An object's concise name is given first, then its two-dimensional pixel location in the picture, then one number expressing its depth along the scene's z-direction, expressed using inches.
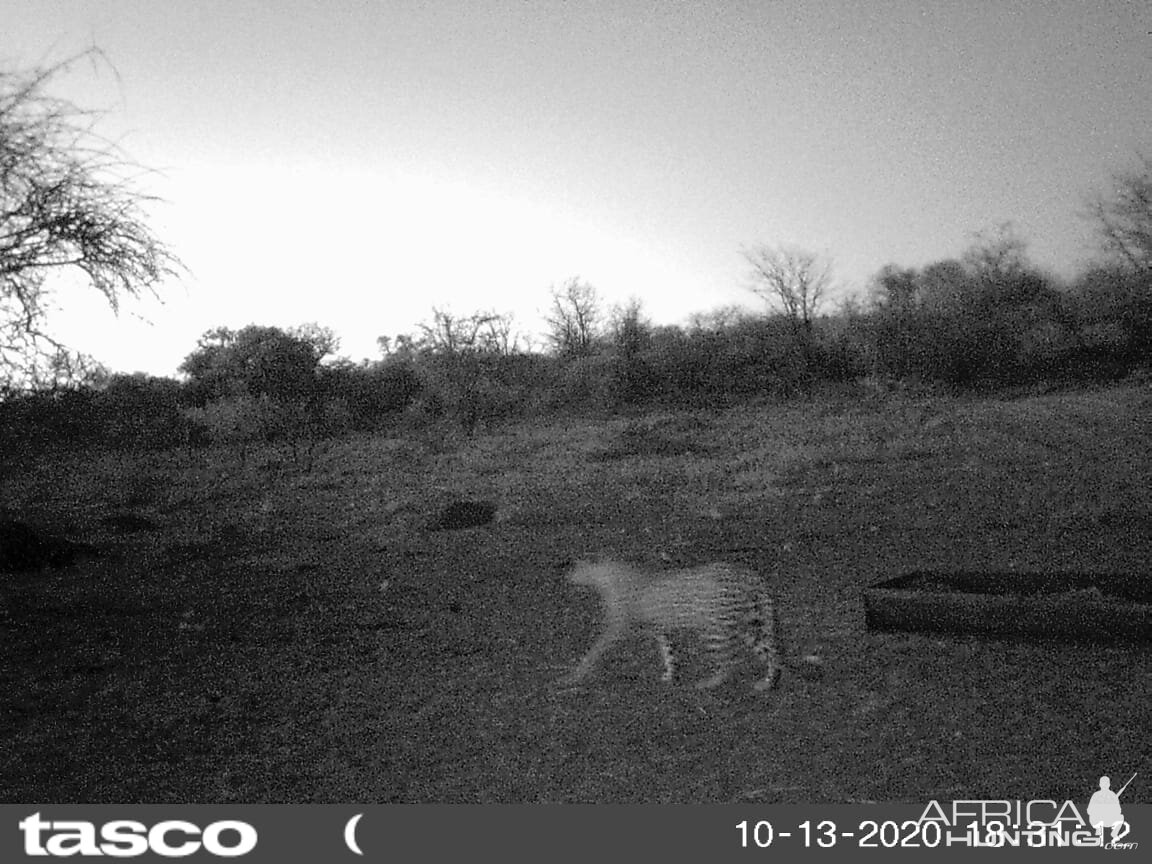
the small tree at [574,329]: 1775.3
